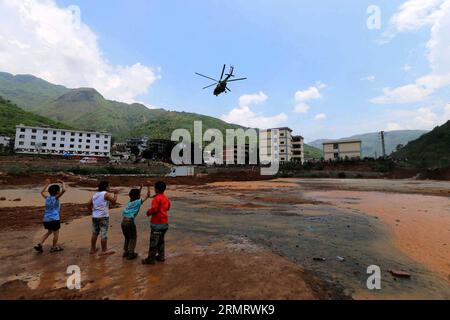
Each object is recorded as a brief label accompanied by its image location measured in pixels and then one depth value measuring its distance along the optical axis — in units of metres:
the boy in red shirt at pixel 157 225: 5.09
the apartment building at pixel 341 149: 81.44
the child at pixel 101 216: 5.86
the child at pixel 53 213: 6.07
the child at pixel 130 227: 5.51
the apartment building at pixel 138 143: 98.81
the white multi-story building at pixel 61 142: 76.75
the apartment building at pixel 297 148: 94.56
